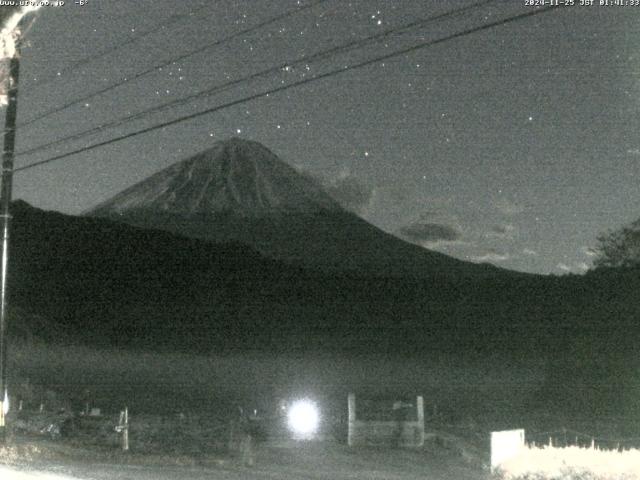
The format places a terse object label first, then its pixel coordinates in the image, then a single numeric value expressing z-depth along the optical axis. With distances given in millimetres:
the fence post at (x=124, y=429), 20250
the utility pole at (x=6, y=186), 19766
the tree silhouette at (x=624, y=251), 59241
